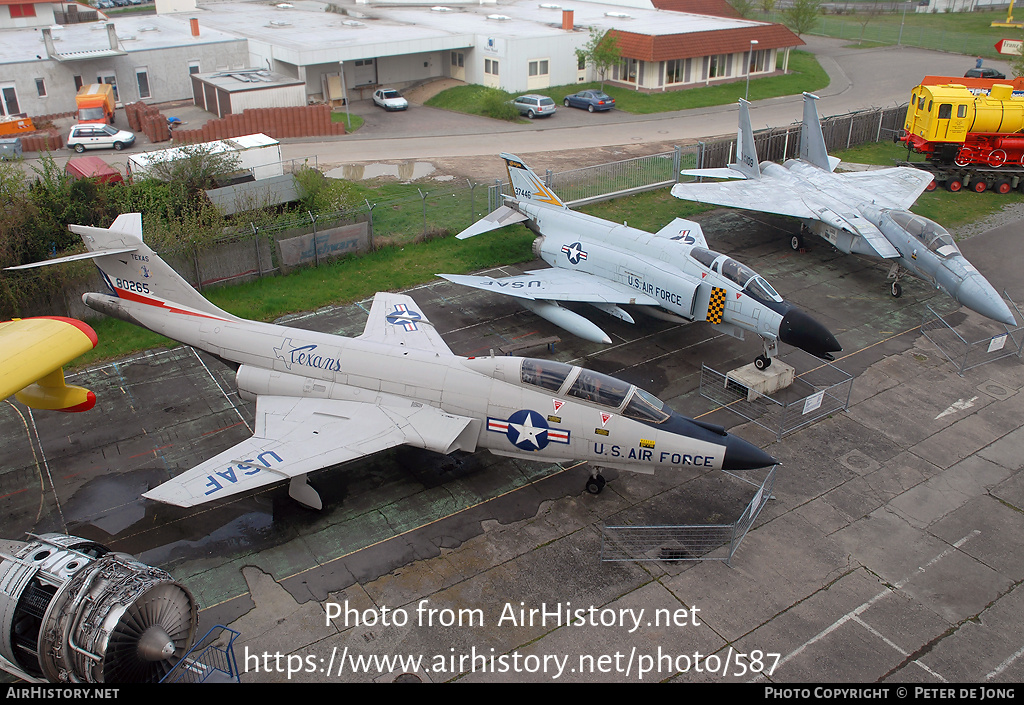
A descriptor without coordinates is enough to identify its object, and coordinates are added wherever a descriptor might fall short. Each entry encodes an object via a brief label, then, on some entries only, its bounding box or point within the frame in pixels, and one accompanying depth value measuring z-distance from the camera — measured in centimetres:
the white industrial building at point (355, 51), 4912
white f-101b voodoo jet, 1494
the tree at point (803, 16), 6919
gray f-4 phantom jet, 2009
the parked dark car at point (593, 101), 5144
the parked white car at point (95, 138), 4206
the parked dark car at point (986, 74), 5543
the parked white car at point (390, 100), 5247
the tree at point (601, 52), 5434
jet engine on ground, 1048
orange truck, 4578
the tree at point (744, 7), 7594
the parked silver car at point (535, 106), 4988
